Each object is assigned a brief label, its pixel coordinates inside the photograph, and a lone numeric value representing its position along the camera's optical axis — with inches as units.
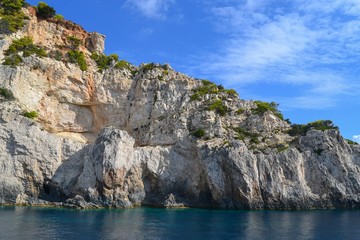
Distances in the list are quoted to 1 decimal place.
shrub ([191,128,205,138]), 2480.1
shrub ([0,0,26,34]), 2564.0
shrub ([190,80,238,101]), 2819.4
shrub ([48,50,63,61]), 2611.2
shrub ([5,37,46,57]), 2448.3
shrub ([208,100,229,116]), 2709.2
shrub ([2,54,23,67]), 2344.5
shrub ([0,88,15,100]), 2187.5
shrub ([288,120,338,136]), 2691.9
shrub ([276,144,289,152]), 2417.4
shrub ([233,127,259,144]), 2524.6
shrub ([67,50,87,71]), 2684.1
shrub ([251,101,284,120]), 2792.8
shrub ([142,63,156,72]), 2908.5
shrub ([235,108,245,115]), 2790.4
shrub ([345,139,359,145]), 2772.9
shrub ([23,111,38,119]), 2195.6
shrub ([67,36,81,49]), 2844.5
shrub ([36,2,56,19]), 2878.9
